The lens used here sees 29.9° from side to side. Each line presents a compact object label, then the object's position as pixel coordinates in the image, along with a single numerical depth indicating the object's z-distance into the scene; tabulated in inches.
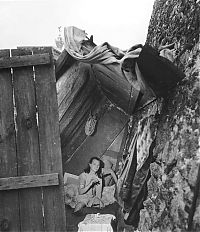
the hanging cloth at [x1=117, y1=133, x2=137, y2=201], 148.3
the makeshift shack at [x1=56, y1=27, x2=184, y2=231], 116.8
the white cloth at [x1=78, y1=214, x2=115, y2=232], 160.9
